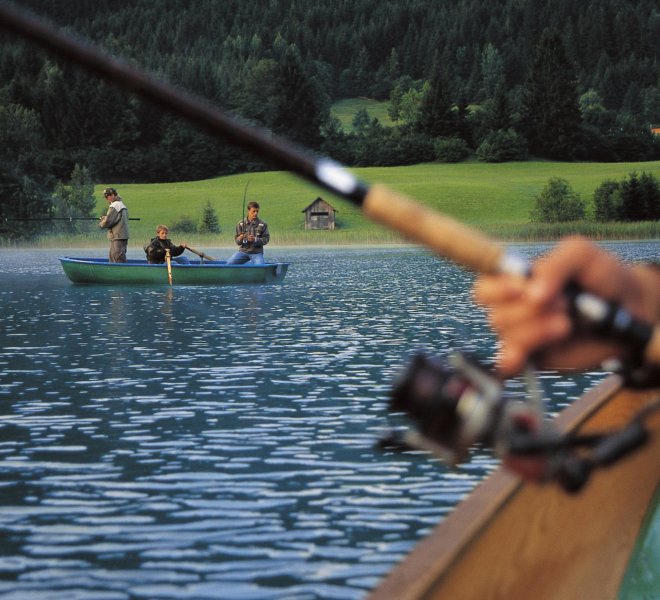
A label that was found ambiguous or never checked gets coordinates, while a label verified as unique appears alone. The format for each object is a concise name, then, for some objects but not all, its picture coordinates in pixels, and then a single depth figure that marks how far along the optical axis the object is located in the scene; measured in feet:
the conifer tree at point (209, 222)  289.74
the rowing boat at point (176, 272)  95.09
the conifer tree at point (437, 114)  449.06
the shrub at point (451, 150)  427.33
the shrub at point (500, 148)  419.13
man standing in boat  91.40
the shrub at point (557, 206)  299.79
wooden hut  293.84
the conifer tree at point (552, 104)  437.17
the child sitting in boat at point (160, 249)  95.76
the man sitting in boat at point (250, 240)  94.27
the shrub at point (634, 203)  295.07
